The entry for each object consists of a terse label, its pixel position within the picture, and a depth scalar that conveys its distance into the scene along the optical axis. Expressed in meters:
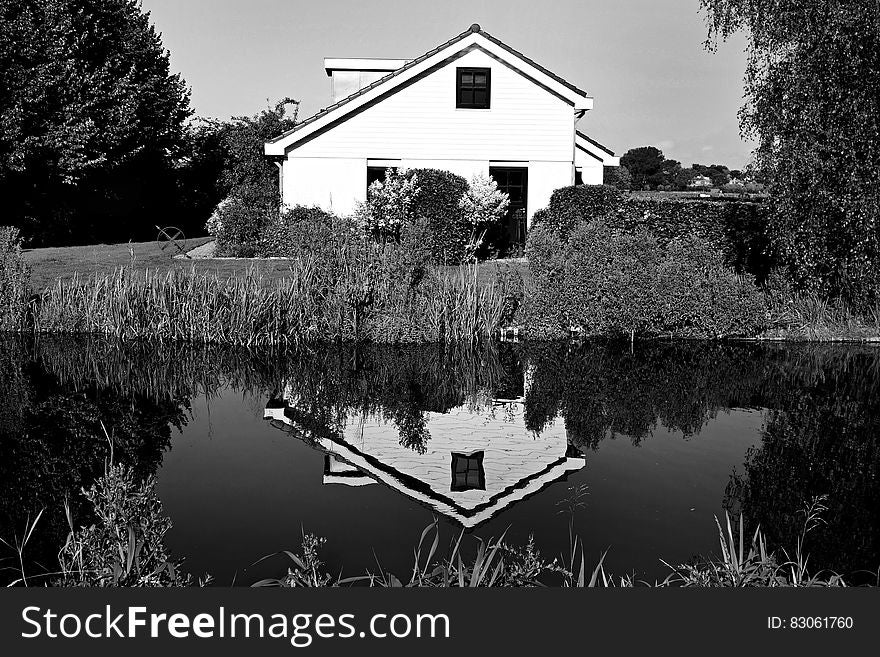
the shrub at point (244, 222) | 21.58
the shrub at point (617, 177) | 44.73
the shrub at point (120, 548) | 4.65
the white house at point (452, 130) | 22.47
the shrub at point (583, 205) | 19.67
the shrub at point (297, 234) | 13.21
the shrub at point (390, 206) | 21.44
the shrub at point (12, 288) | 13.06
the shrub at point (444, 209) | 20.45
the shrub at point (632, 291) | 13.19
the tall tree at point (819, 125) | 12.48
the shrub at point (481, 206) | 21.72
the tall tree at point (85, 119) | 24.88
